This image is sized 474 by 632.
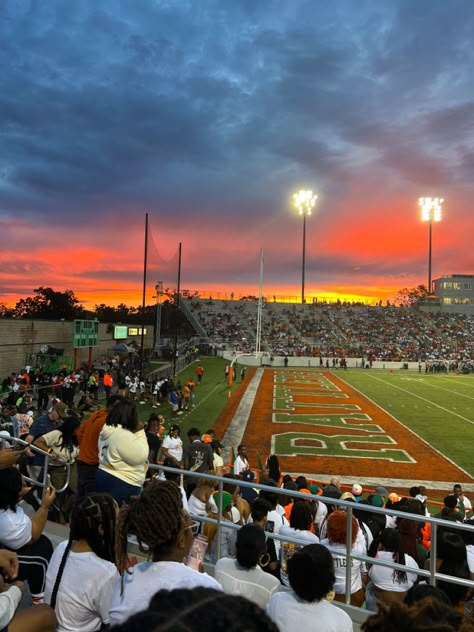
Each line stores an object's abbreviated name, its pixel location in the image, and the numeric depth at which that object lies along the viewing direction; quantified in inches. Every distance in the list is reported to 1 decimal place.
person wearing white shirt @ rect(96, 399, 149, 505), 188.2
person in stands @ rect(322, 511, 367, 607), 193.2
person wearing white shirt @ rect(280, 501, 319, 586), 200.4
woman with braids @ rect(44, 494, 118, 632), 114.3
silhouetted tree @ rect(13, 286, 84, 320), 3506.4
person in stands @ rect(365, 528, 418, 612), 182.5
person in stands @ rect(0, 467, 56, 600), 145.3
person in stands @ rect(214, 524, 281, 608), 131.9
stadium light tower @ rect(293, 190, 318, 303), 2979.8
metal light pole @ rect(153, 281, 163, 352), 1469.6
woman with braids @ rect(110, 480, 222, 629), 90.2
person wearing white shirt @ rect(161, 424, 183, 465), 458.4
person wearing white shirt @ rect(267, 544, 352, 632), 107.0
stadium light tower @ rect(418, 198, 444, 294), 3102.9
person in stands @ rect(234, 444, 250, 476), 442.6
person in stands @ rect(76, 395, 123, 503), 222.8
